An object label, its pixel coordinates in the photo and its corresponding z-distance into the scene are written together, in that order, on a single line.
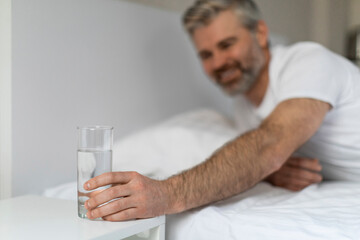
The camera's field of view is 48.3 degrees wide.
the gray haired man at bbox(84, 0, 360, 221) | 0.81
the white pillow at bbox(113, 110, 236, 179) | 1.33
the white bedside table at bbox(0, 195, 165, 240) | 0.70
